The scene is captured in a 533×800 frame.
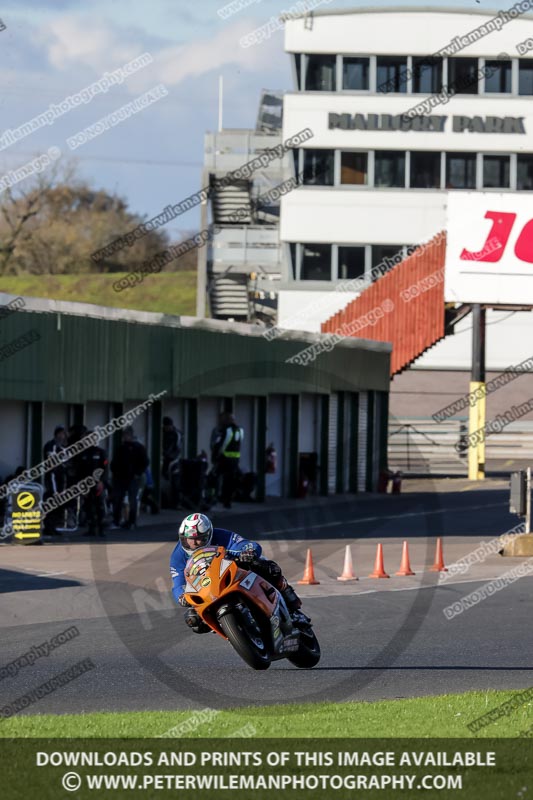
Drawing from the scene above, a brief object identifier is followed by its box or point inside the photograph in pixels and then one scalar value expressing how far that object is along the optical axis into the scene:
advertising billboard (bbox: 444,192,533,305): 45.44
